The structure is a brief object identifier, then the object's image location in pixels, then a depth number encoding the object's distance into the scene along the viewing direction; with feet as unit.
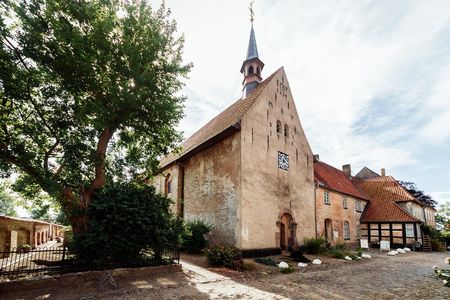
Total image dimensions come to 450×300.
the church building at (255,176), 43.16
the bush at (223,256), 35.24
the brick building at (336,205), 64.13
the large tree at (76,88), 28.58
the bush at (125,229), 28.04
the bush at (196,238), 45.19
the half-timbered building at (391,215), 73.36
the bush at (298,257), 42.31
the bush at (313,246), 51.24
